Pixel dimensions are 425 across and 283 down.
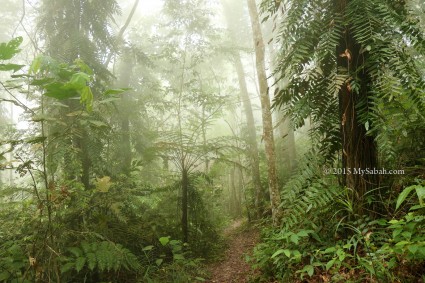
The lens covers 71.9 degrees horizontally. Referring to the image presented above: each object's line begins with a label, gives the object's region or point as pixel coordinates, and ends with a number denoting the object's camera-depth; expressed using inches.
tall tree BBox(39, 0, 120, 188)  225.3
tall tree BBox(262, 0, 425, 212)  113.7
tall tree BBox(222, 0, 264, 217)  373.4
